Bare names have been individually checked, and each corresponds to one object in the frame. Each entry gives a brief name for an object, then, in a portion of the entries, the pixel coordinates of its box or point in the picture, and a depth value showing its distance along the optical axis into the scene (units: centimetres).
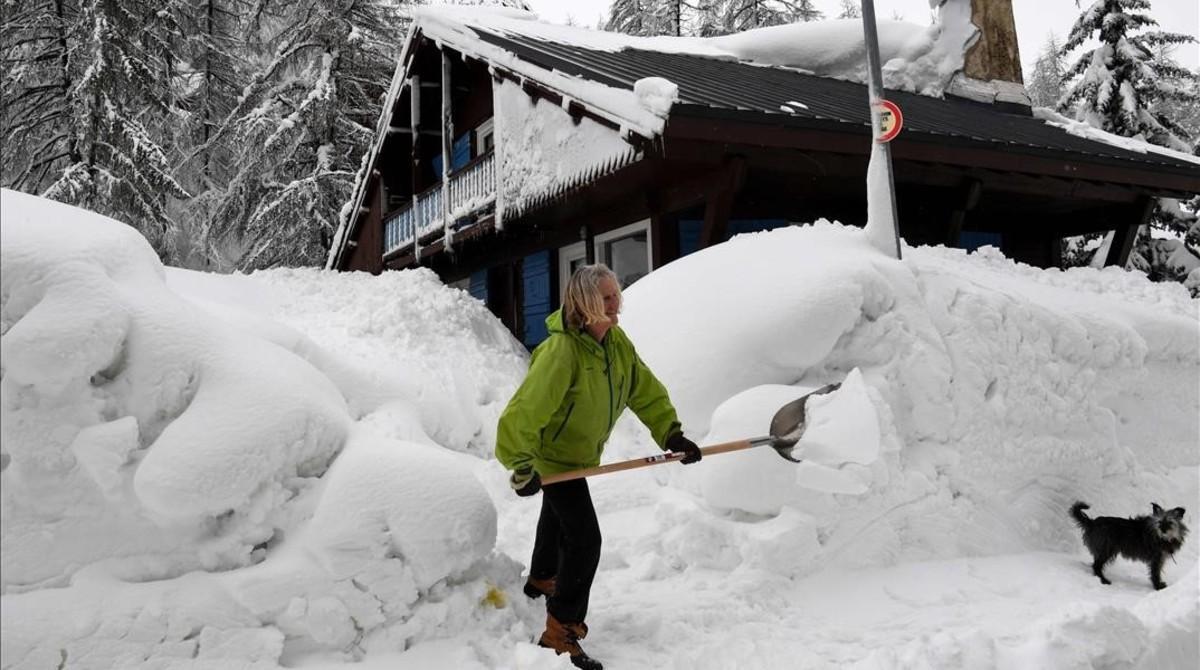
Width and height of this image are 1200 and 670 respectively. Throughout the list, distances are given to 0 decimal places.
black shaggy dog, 412
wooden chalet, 738
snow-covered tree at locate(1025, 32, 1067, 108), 4259
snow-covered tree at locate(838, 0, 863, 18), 3783
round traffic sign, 565
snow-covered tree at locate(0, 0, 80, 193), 1608
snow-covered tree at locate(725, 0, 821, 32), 2528
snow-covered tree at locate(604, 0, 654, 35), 2831
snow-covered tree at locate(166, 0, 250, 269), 2078
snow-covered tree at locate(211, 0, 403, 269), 1845
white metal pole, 577
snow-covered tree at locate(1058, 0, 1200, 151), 1677
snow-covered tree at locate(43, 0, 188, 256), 1552
